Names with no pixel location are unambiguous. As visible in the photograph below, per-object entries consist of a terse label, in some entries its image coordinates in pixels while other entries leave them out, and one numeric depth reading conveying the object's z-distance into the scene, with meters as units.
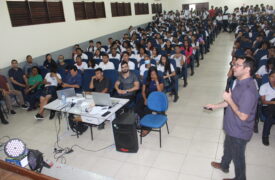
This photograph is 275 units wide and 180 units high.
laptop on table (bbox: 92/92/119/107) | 3.66
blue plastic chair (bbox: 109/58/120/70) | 6.39
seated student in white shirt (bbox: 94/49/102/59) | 7.06
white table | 3.42
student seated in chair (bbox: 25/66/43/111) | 5.58
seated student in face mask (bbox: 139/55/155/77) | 5.51
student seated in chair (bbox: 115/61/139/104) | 4.50
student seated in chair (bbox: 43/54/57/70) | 6.67
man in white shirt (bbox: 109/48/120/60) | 6.86
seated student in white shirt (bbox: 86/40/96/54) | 8.16
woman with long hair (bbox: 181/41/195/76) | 6.86
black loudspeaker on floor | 3.29
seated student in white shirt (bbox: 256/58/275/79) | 4.26
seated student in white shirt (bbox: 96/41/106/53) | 8.12
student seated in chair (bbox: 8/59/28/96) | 5.86
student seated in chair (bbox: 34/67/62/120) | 5.10
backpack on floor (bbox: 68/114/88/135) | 4.14
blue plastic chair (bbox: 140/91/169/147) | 3.48
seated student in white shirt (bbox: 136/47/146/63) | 6.54
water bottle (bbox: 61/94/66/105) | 4.01
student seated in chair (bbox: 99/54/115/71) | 5.88
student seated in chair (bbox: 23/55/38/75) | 6.32
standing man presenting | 2.18
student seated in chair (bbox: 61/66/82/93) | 5.20
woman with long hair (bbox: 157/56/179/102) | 5.13
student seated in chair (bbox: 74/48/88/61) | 7.25
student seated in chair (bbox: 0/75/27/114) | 5.36
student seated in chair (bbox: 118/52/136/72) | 5.75
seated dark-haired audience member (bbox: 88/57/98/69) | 6.06
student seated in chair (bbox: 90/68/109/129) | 4.69
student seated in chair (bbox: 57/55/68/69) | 6.64
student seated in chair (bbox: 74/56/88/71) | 6.31
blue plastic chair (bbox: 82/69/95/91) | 5.47
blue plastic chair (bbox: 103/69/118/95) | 5.24
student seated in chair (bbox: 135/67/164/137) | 4.21
